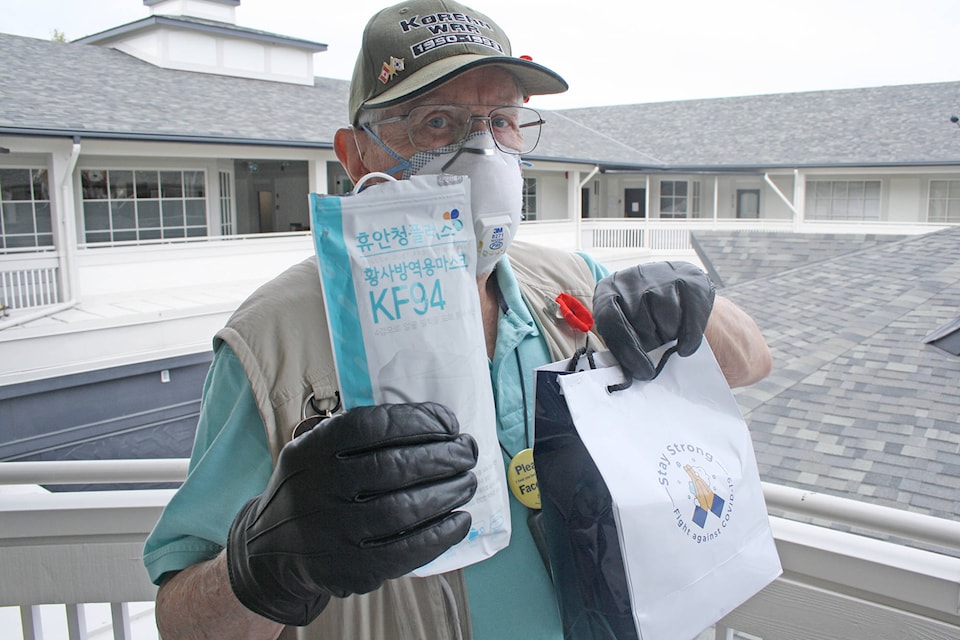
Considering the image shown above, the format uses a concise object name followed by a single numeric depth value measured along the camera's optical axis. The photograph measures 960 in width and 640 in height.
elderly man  0.72
